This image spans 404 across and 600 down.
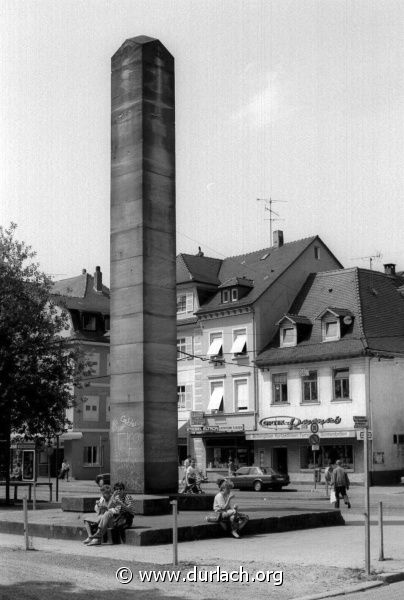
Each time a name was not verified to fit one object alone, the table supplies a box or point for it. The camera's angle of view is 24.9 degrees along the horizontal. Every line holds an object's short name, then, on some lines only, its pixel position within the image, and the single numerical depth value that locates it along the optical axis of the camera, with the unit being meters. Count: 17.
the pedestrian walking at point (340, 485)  29.81
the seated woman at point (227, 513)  18.69
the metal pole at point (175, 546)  14.35
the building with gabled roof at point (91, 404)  63.19
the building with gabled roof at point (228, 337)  54.97
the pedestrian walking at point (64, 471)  59.47
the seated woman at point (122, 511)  17.53
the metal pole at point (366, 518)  13.50
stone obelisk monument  22.11
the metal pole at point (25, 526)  17.05
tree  30.70
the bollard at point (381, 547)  14.86
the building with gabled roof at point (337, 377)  48.50
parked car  44.91
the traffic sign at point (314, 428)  42.32
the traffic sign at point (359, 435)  45.10
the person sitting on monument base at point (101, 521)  17.50
